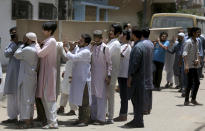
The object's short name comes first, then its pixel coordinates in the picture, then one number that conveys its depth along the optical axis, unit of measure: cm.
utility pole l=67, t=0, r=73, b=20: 2381
